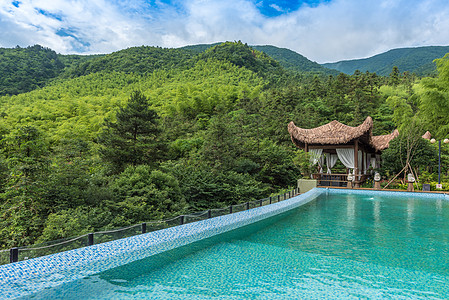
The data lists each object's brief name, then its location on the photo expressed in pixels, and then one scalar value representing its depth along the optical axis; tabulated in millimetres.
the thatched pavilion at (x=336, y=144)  14750
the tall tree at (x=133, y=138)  9359
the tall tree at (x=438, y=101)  15195
